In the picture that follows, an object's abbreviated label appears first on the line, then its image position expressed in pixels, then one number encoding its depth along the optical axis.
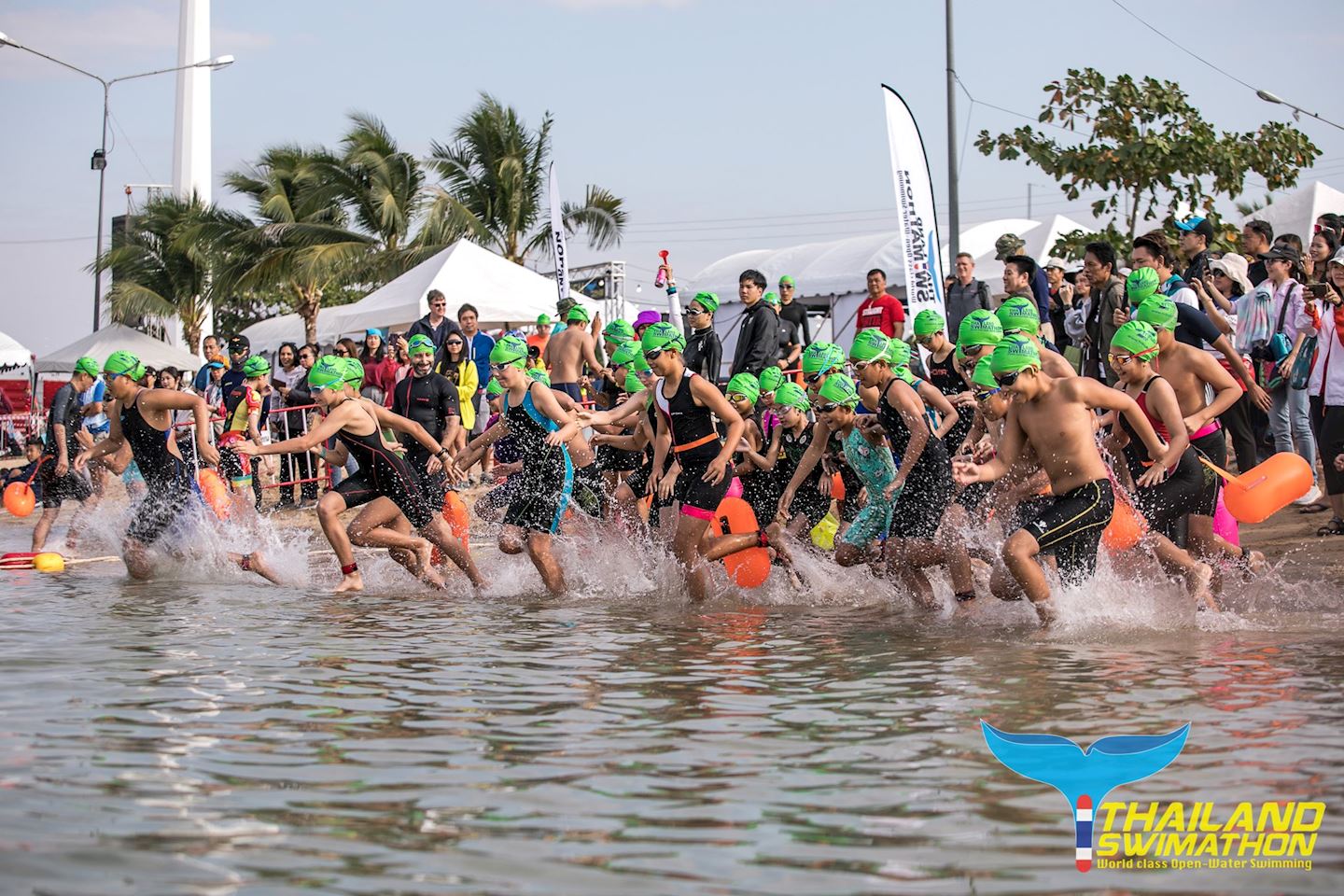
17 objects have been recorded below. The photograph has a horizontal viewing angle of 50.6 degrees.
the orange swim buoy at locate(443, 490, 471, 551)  10.85
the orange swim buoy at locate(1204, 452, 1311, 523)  8.50
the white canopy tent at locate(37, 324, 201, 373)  30.62
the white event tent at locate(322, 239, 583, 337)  20.98
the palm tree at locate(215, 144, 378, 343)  30.83
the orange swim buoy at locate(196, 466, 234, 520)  11.61
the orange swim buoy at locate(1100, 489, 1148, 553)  7.95
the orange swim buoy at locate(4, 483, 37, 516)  13.96
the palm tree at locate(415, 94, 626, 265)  32.50
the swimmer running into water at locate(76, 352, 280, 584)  10.82
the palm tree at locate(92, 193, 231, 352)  37.19
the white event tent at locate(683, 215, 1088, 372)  22.00
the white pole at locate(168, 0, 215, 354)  36.44
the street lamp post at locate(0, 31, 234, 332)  34.31
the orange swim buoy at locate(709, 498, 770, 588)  9.70
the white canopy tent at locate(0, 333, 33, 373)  48.22
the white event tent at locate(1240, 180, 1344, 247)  16.89
